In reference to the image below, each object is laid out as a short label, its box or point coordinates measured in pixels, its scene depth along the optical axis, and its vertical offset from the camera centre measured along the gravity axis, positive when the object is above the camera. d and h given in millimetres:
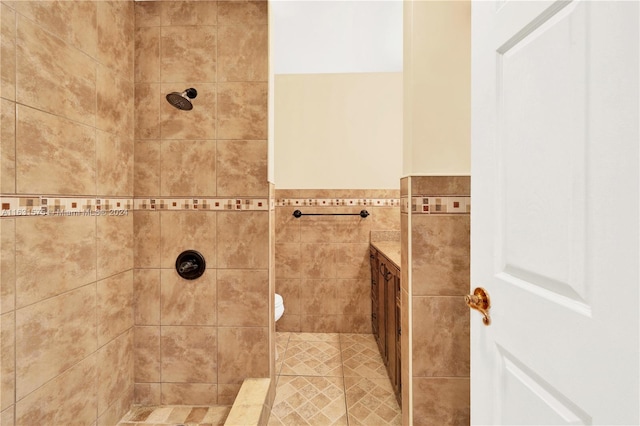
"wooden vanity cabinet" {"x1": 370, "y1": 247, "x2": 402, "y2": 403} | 1836 -750
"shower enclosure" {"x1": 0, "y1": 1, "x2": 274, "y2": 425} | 1630 +40
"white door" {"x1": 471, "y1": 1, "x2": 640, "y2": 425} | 451 +3
